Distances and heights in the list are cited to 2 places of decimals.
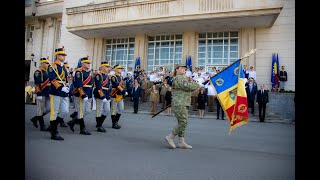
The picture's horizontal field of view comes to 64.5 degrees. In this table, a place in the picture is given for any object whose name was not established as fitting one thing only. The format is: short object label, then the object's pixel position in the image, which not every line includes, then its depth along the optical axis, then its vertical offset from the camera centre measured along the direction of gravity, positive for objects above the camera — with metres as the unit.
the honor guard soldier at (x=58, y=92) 6.80 +0.05
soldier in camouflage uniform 5.99 -0.14
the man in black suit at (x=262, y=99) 13.24 -0.15
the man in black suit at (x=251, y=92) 14.94 +0.25
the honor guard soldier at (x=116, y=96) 9.18 -0.05
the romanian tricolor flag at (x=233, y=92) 6.04 +0.10
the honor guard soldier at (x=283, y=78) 18.12 +1.34
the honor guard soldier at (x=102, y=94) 8.23 +0.01
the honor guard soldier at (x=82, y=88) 7.55 +0.18
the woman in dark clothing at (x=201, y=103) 14.29 -0.42
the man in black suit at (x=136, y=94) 16.08 +0.02
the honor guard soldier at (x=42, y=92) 8.20 +0.05
